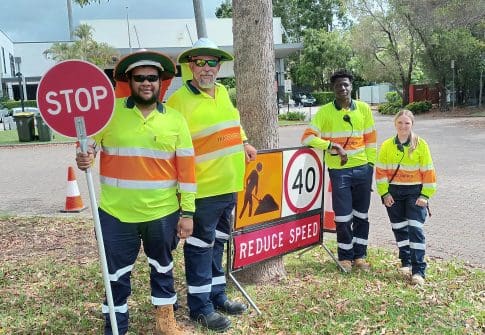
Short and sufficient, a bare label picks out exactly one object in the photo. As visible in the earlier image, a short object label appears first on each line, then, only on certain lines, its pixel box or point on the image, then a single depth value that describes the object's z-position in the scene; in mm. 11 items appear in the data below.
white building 40781
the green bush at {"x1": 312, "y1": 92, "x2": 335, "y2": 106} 51681
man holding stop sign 3512
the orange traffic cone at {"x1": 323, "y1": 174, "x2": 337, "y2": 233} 5824
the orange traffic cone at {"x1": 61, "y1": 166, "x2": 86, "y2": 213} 8719
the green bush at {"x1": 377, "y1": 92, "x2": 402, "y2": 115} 36575
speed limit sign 5094
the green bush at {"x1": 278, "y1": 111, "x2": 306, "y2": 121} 29969
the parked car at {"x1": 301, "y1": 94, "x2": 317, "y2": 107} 50469
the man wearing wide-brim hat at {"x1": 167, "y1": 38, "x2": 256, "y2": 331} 3982
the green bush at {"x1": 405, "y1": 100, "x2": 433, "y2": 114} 33969
